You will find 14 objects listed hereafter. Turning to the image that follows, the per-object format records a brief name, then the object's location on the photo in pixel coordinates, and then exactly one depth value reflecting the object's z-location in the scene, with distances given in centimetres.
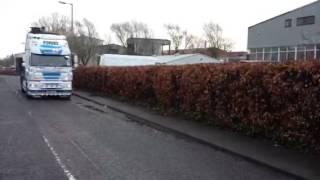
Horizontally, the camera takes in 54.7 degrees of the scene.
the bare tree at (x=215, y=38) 6847
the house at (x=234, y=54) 6253
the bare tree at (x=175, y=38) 7137
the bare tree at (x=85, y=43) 5028
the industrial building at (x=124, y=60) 2734
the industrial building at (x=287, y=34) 3710
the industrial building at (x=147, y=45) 6060
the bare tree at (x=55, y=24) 5218
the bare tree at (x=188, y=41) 7361
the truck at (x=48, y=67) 1626
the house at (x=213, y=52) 6139
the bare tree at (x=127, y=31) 6951
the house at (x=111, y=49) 5430
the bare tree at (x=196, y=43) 7283
